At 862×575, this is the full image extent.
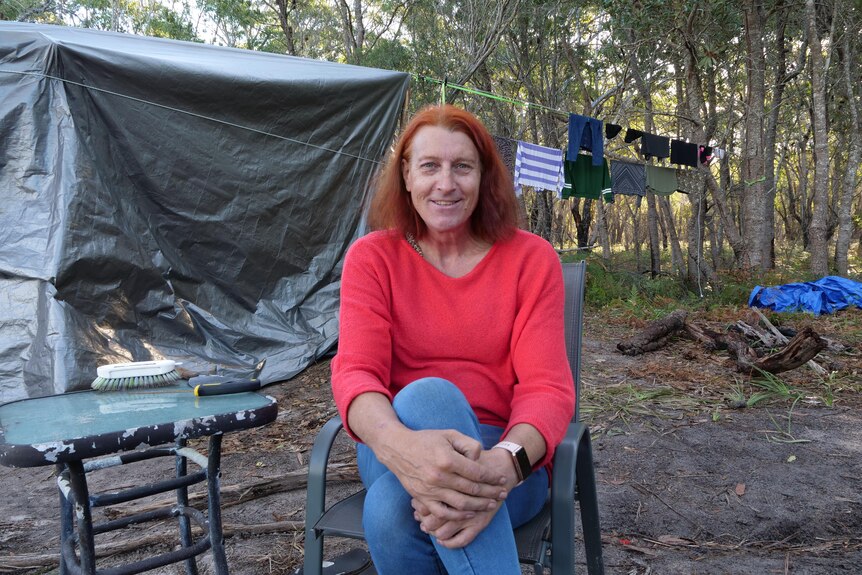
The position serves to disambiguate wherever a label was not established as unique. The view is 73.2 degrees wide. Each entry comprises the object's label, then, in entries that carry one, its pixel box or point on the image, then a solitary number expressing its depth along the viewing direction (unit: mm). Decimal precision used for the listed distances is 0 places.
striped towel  6438
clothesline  6543
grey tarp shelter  3432
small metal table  1090
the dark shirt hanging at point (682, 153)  7434
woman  1106
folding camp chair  1178
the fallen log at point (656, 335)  5039
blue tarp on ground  6720
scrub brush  1518
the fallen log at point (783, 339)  4059
